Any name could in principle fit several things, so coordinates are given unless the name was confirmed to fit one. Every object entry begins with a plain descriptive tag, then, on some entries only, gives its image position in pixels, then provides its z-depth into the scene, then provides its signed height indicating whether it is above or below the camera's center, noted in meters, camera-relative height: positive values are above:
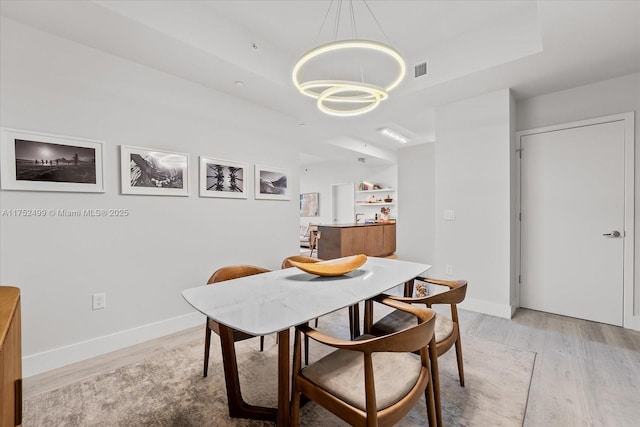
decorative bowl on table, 1.89 -0.38
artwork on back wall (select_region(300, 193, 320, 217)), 9.62 +0.30
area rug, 1.57 -1.14
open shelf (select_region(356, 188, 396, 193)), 8.15 +0.64
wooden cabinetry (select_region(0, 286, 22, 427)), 0.84 -0.51
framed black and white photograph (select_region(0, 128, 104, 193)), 1.96 +0.40
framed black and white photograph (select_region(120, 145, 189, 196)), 2.47 +0.40
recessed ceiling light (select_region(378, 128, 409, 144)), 5.77 +1.67
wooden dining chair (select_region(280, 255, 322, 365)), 2.02 -0.43
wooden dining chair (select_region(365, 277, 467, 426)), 1.56 -0.70
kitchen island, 6.09 -0.64
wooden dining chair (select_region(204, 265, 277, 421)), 1.53 -0.97
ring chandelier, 1.75 +0.98
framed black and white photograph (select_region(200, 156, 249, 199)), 3.00 +0.40
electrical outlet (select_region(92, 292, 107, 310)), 2.31 -0.71
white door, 2.82 -0.12
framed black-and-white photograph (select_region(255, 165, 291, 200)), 3.51 +0.39
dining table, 1.21 -0.45
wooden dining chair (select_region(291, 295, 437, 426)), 1.04 -0.71
